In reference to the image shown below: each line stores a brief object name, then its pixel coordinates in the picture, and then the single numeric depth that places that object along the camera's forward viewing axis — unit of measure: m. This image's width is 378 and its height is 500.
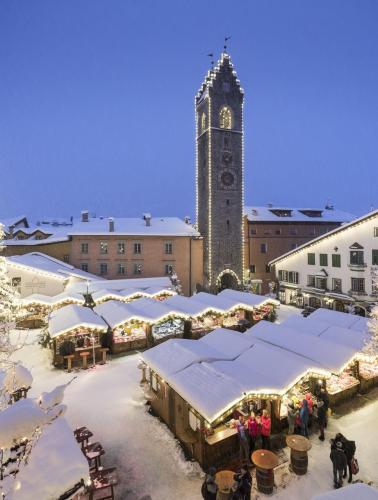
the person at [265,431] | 10.18
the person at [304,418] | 10.84
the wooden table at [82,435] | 9.72
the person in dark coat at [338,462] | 8.55
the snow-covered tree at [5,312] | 12.13
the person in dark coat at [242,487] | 7.45
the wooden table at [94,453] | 8.95
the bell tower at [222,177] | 39.28
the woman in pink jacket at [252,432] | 10.09
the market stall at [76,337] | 17.36
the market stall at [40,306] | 25.20
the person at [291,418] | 10.74
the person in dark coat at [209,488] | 7.43
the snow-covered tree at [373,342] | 13.77
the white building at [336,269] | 26.67
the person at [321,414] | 11.17
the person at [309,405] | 11.55
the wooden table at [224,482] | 8.01
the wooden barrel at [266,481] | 8.40
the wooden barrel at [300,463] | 9.10
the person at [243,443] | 9.76
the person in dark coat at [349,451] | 8.86
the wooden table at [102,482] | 7.86
